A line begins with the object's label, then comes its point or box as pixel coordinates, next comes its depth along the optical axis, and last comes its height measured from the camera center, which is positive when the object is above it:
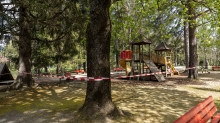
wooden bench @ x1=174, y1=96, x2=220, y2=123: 2.70 -0.88
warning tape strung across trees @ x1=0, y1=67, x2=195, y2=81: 4.99 -0.36
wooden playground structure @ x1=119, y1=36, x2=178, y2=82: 16.67 +0.68
